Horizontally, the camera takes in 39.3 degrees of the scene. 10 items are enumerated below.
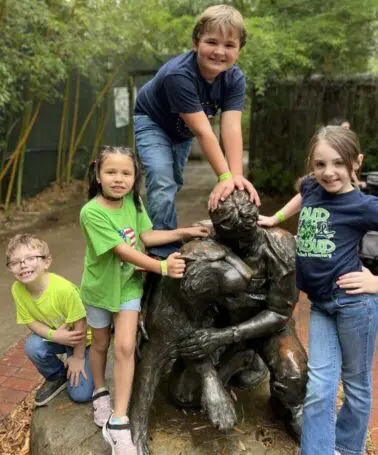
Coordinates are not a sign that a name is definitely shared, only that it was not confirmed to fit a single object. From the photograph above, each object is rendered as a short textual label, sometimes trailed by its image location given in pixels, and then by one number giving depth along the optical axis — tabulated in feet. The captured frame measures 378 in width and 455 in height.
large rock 8.51
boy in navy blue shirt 8.65
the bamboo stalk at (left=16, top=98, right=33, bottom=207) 26.40
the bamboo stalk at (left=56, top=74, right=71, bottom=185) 30.25
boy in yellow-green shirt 9.25
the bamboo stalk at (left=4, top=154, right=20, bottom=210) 27.66
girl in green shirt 7.86
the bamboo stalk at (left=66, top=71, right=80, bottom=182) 31.96
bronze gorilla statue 7.77
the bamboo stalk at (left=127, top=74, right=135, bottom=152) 34.53
